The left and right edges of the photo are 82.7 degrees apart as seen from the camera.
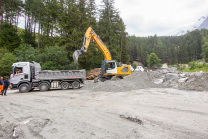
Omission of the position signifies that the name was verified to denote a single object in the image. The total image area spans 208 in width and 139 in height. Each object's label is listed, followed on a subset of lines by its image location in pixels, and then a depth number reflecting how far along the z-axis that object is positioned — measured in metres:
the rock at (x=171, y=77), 12.71
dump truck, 11.30
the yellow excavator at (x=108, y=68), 14.18
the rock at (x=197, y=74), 11.66
